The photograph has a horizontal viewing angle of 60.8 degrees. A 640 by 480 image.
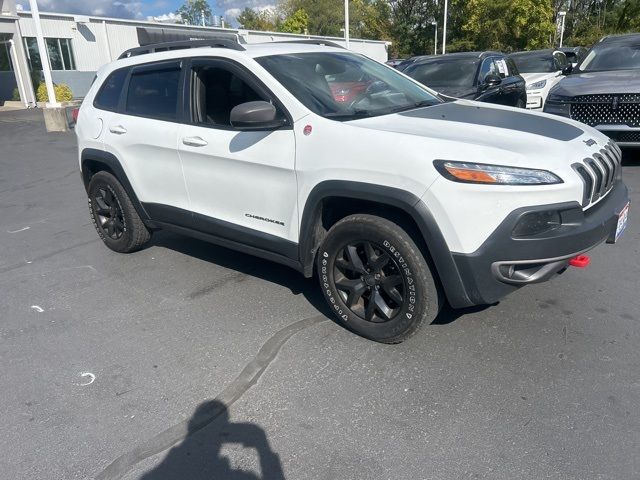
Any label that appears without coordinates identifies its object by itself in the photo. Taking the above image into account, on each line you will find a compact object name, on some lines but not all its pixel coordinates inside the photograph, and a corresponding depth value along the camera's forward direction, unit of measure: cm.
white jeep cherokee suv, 280
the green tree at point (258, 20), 7088
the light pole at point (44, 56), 1516
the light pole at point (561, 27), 3925
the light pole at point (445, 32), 3622
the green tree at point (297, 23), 5785
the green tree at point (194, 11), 10844
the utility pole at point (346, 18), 2391
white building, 2338
